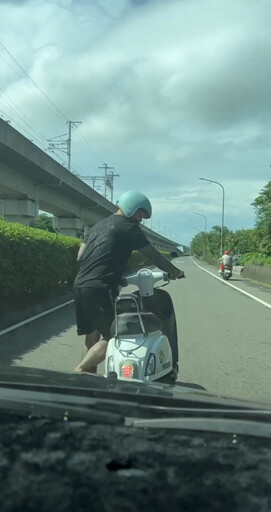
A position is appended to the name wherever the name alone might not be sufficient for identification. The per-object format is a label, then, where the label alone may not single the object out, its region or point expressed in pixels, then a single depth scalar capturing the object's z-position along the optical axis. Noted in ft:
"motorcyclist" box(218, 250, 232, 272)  105.91
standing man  15.08
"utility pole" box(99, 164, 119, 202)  261.85
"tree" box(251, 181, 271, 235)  139.85
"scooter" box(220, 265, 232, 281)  106.73
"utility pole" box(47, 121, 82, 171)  180.55
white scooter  13.51
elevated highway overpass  78.37
